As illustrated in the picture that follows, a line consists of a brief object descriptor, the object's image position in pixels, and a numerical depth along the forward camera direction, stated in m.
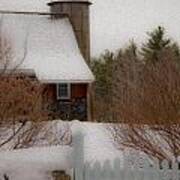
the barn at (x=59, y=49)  29.61
